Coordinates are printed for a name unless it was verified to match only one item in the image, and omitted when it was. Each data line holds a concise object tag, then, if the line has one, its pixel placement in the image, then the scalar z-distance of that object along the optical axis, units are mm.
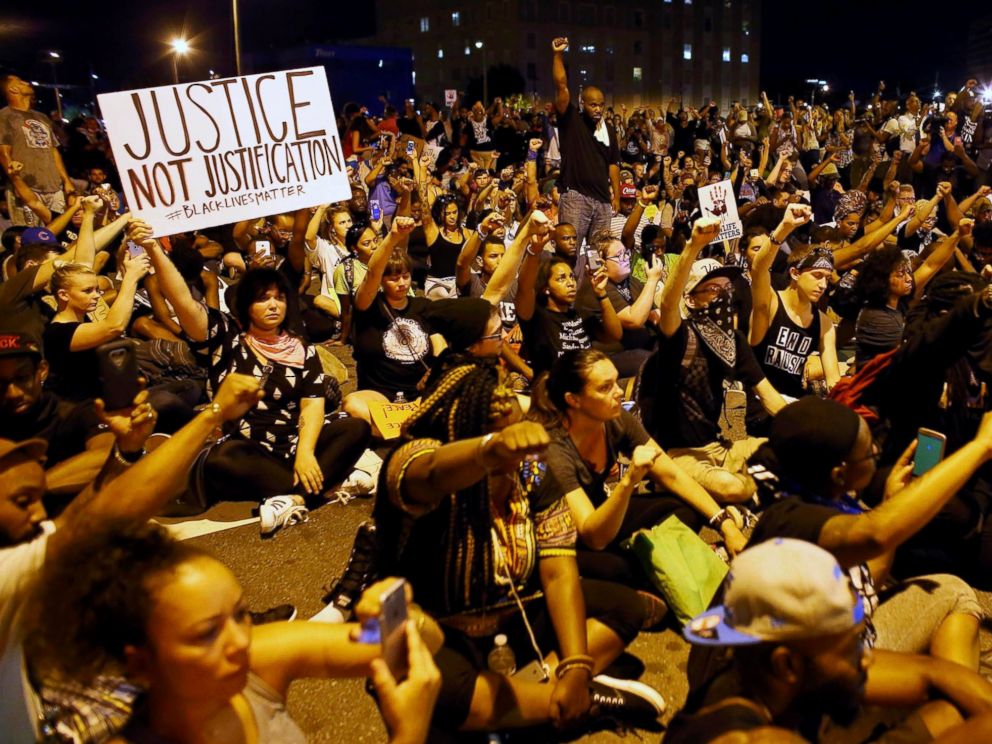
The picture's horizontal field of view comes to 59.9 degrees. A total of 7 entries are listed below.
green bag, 3674
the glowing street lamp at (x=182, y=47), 47247
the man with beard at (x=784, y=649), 1827
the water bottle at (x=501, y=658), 2910
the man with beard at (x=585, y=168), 8812
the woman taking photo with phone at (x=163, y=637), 1702
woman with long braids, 2662
